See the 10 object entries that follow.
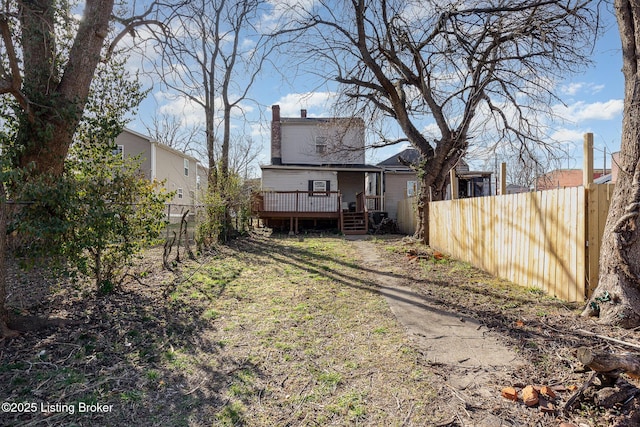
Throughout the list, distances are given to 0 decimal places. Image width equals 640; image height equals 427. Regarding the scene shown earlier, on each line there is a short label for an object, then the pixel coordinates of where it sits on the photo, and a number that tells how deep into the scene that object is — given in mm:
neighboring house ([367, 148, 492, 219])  22359
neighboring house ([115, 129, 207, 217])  21750
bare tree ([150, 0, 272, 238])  12016
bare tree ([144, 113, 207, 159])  33625
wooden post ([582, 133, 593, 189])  4961
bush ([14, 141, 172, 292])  4324
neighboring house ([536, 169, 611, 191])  11205
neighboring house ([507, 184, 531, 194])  32269
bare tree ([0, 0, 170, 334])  5477
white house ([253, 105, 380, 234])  16505
